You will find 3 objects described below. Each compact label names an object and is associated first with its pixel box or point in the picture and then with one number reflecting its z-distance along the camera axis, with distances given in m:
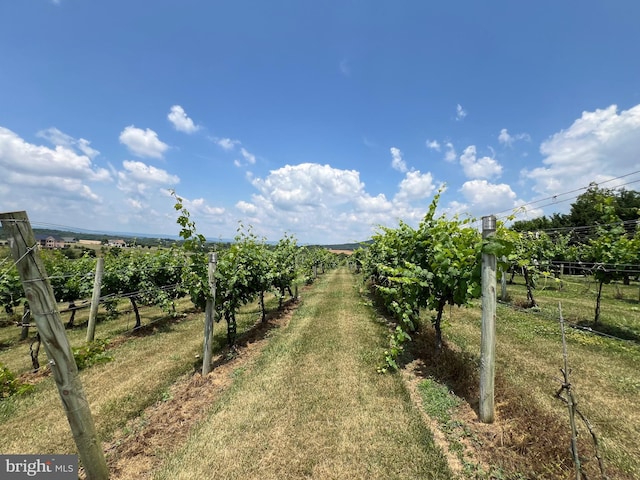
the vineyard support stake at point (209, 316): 6.12
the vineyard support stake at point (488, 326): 4.04
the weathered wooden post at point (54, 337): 2.68
